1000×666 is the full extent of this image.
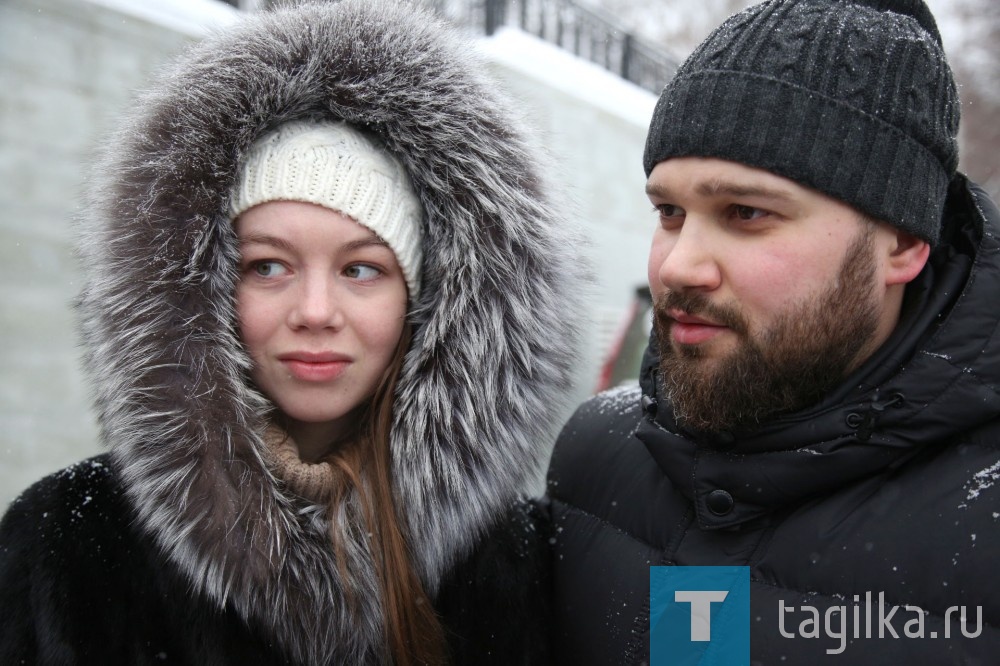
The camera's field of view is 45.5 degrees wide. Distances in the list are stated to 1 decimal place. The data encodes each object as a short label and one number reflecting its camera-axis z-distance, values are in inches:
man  26.2
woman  29.1
